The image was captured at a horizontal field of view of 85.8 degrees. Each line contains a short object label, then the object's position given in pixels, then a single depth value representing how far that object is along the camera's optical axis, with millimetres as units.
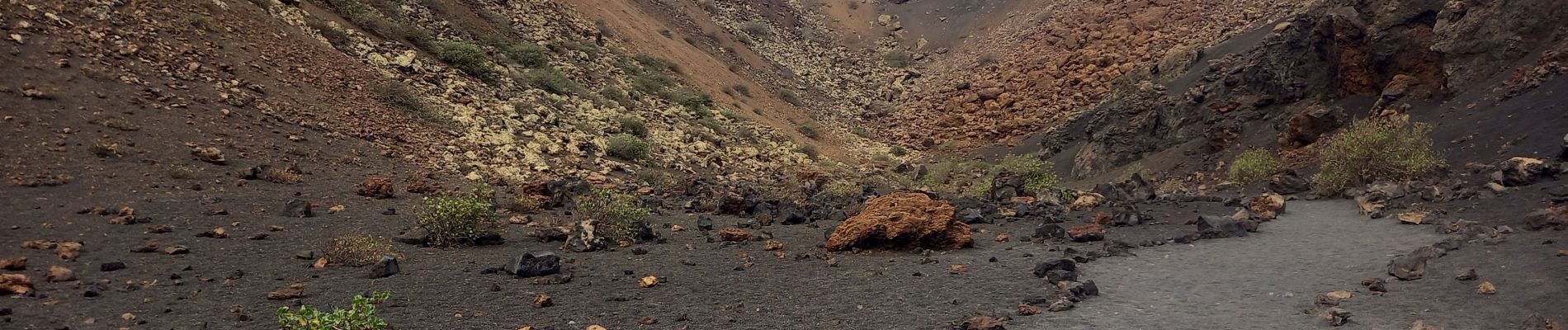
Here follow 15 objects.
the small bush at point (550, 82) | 21000
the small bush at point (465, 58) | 19781
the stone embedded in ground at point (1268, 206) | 11758
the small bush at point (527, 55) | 22266
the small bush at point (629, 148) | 18250
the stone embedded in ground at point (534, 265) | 8156
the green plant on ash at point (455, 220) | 9711
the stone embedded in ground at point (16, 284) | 6311
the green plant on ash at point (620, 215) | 10570
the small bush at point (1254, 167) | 15219
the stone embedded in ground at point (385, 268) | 7840
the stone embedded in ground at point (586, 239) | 9852
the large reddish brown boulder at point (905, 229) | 9867
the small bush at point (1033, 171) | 17609
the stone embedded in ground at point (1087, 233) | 10328
